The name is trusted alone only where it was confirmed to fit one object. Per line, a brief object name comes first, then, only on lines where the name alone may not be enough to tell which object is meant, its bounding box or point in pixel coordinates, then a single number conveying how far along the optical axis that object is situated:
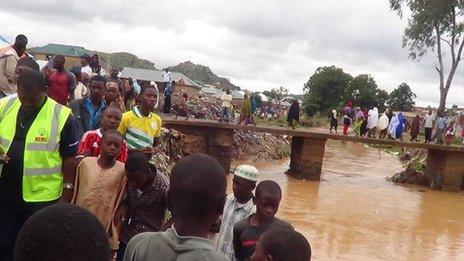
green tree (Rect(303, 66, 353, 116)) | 55.53
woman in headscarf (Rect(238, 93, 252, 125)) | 18.11
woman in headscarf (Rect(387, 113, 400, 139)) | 19.39
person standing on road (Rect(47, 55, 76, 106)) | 5.82
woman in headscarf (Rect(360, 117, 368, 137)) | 19.76
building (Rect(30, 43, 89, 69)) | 43.72
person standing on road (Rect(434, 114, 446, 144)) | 20.17
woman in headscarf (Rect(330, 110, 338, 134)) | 19.96
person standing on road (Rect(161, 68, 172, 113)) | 17.69
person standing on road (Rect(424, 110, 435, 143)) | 19.83
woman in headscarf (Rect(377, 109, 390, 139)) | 19.64
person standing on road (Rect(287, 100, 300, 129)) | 19.60
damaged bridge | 16.42
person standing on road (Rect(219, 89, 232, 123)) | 18.08
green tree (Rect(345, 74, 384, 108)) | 54.62
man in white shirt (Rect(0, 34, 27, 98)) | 5.62
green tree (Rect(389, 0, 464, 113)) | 23.52
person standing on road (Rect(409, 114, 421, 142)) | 20.86
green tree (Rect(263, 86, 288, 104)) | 75.94
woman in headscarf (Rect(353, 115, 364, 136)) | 20.48
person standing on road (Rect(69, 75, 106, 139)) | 4.89
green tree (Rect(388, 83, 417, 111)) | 62.81
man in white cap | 3.42
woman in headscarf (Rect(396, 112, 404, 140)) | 19.39
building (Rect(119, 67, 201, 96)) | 41.20
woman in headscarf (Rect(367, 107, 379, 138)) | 19.42
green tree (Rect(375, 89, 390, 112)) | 56.34
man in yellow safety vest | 3.12
